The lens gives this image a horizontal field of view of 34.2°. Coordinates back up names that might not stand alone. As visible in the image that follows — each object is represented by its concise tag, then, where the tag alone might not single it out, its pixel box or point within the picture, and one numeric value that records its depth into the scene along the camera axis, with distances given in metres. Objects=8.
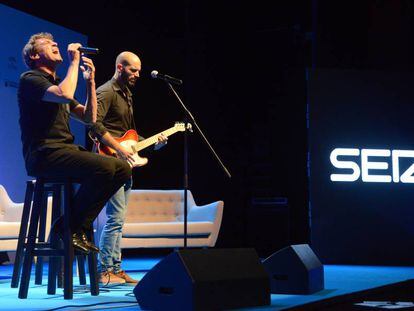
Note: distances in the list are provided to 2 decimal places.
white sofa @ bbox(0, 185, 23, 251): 6.58
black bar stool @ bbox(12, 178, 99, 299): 3.80
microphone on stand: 4.49
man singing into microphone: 3.73
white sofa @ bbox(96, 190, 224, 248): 6.17
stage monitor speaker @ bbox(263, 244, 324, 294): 4.06
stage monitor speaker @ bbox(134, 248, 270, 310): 3.09
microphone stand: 4.58
